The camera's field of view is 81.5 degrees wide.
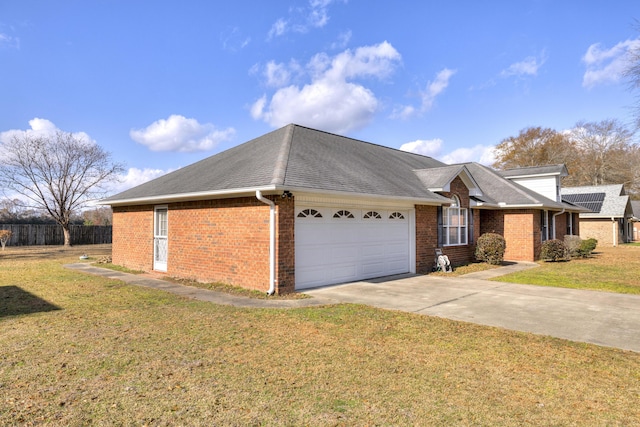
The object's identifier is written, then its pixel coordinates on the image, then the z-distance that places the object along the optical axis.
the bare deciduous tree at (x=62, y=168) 29.22
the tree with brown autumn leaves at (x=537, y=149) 46.69
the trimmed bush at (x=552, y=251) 17.45
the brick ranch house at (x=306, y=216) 9.51
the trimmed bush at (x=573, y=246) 19.25
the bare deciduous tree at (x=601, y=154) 46.31
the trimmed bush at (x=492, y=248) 15.62
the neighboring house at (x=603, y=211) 30.72
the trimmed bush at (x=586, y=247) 19.70
